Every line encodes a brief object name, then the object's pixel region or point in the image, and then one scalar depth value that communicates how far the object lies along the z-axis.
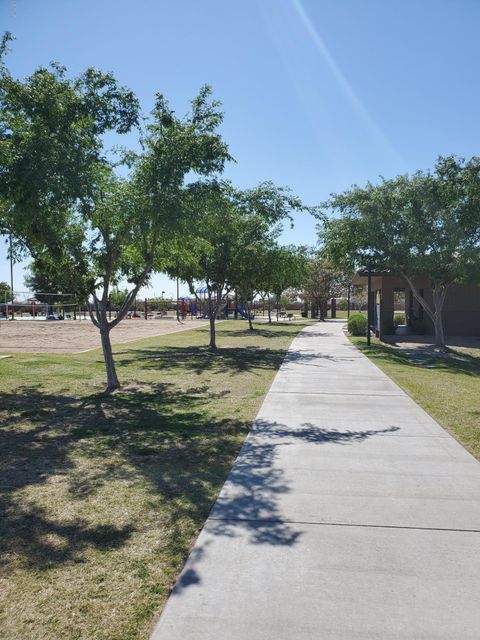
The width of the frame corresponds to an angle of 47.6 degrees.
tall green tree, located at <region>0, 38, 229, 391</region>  8.54
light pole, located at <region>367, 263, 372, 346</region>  20.24
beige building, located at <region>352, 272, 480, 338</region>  26.16
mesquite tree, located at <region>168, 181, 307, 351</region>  19.20
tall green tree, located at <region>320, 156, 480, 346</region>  18.16
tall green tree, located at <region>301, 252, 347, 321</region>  52.99
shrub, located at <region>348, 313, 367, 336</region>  27.61
